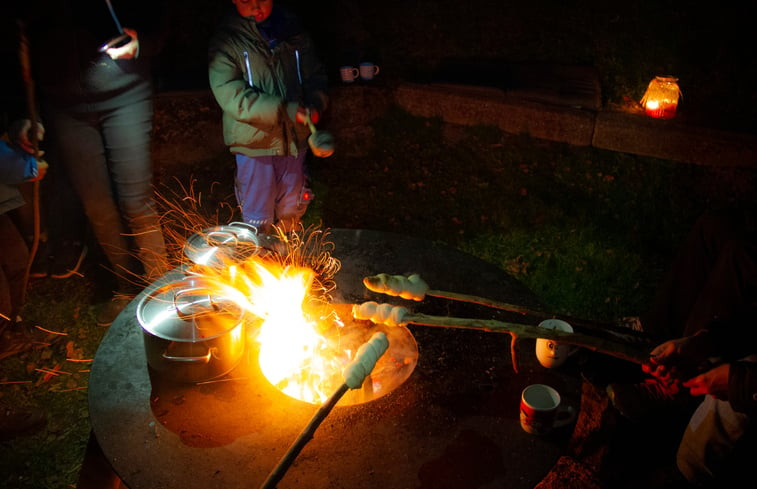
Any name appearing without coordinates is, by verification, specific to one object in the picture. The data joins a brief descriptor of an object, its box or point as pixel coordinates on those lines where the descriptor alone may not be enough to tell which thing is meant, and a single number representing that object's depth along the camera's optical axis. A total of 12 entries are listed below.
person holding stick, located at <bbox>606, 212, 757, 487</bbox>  2.39
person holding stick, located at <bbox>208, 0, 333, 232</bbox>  3.71
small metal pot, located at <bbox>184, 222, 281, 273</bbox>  2.50
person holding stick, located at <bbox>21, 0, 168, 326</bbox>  3.16
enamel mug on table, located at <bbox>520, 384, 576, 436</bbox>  1.95
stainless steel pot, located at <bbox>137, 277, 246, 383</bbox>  2.03
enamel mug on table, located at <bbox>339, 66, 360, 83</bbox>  6.38
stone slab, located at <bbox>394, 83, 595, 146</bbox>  5.91
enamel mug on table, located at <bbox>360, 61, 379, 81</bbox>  6.52
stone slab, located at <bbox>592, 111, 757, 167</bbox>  5.25
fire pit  1.85
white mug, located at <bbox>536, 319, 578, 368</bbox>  2.27
